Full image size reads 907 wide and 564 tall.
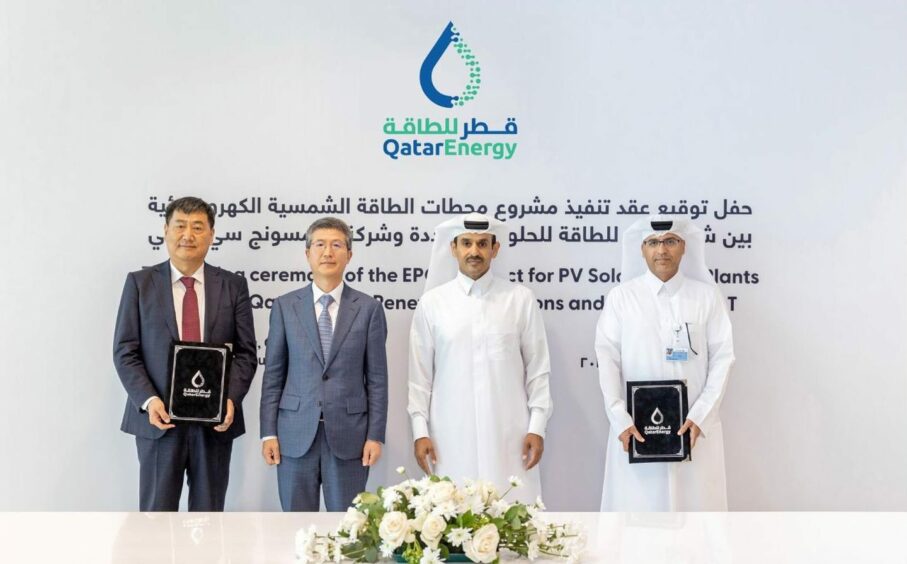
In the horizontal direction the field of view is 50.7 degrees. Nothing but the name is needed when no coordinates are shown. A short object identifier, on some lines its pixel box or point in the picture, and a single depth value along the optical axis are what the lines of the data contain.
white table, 2.24
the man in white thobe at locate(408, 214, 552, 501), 4.62
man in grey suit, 4.40
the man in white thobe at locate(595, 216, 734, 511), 4.64
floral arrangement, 2.07
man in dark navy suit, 4.43
